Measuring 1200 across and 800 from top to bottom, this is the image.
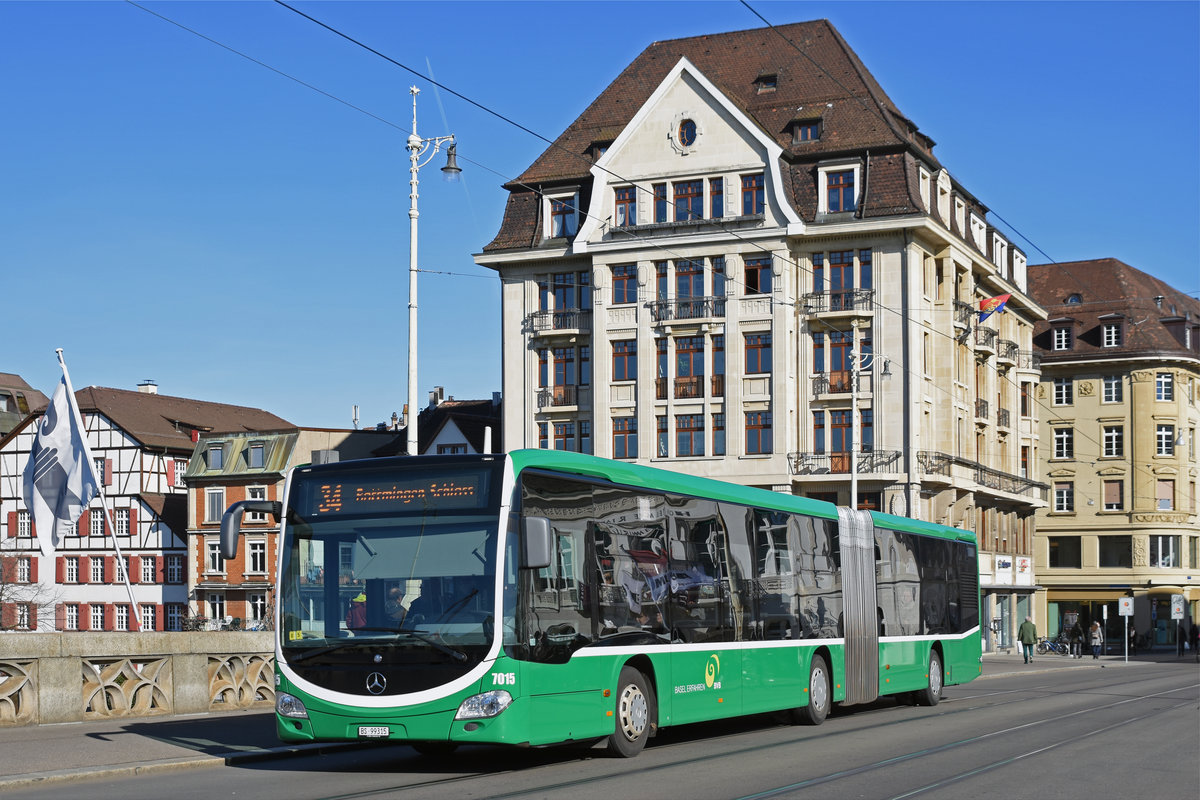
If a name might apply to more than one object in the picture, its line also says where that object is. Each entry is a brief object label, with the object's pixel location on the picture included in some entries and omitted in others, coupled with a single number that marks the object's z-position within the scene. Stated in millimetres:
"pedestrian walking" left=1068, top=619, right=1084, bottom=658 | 65125
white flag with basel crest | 28234
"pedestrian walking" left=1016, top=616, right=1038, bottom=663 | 52750
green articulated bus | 13602
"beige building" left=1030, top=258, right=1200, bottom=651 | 80188
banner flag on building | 55938
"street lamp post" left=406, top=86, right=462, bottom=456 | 24672
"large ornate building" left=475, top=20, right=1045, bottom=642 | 53281
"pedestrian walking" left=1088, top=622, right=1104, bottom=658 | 62125
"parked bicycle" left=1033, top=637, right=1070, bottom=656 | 67500
